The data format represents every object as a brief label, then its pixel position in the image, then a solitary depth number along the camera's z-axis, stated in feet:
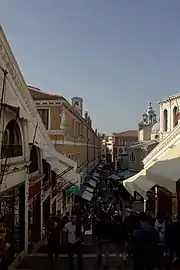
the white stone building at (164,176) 20.27
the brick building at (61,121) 47.36
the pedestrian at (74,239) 17.52
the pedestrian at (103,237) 18.17
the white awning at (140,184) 24.84
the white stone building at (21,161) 18.20
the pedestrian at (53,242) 19.66
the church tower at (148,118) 142.55
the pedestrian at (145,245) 13.74
